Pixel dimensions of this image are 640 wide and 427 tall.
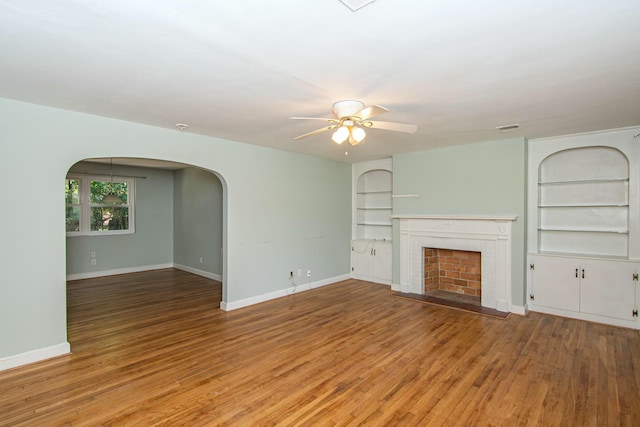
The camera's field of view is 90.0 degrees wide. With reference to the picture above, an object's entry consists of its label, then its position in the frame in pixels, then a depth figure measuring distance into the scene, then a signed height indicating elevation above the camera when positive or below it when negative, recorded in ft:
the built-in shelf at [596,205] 13.78 +0.23
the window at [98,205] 21.89 +0.39
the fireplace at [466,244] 15.25 -1.74
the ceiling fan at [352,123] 9.33 +2.66
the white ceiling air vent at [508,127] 12.52 +3.33
